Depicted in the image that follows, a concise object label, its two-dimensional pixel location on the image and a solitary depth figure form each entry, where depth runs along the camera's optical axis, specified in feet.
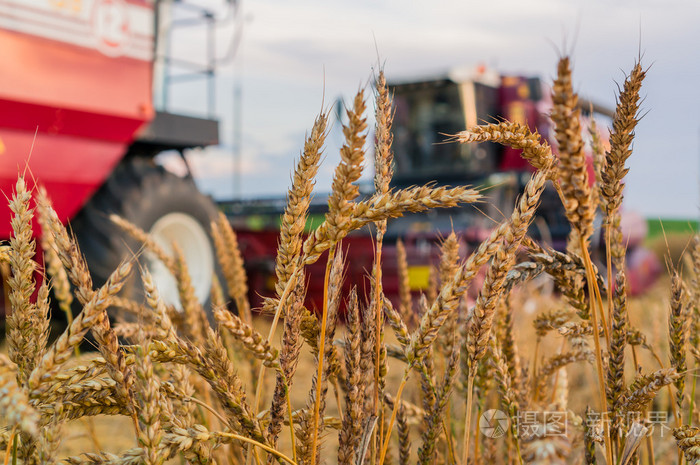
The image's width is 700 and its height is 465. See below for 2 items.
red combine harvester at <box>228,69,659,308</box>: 24.42
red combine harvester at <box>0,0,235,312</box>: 12.19
